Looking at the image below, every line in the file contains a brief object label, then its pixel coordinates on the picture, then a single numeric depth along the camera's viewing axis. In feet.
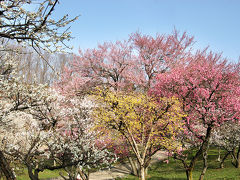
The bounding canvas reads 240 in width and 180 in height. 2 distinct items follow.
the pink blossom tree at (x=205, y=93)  38.60
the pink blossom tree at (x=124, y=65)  63.93
